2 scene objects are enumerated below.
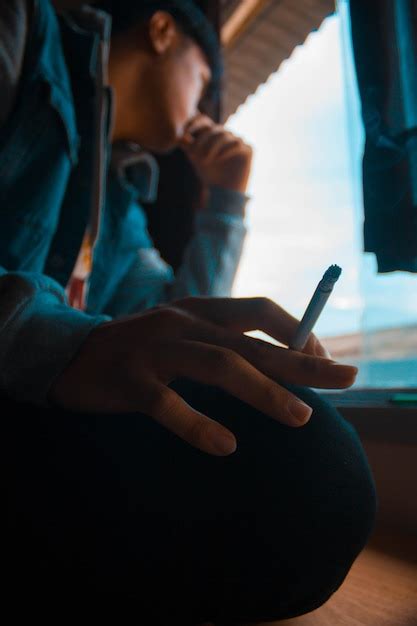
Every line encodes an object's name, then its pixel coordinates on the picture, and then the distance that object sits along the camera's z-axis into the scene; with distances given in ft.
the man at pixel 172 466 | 0.96
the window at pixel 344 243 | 2.70
